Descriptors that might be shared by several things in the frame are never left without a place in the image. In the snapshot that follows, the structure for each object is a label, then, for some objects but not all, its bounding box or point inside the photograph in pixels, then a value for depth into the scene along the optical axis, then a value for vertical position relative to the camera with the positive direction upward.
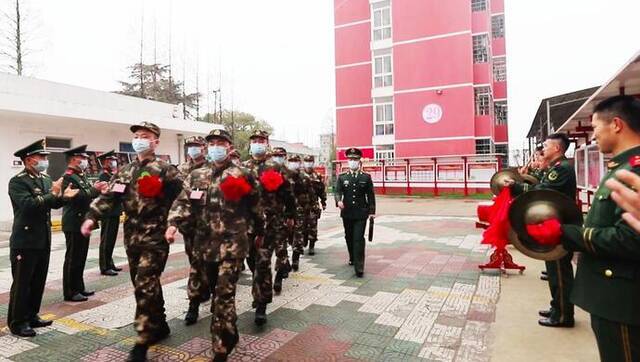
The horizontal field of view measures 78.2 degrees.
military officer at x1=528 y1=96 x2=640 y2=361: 1.84 -0.35
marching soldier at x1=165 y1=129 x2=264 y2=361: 3.18 -0.29
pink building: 22.70 +6.41
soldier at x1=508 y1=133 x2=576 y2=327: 3.91 -0.97
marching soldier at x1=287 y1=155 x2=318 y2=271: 5.62 -0.34
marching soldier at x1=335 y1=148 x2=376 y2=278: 5.95 -0.30
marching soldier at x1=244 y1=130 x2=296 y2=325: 4.22 -0.33
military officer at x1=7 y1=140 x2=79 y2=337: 3.86 -0.50
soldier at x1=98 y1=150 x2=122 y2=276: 6.27 -0.87
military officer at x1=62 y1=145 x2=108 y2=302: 4.93 -0.46
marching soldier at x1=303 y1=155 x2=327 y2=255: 7.62 -0.41
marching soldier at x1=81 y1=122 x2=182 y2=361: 3.42 -0.27
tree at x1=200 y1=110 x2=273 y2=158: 37.41 +6.89
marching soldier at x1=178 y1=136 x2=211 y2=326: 3.80 -0.96
